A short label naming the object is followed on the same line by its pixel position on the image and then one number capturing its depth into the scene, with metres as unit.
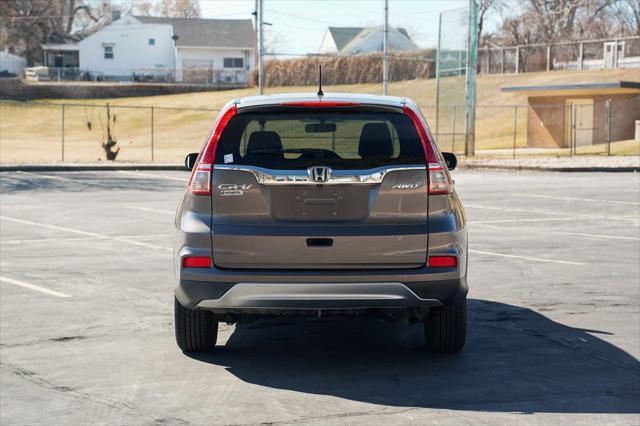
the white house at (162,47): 98.81
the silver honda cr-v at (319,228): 6.64
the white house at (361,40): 99.56
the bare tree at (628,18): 86.50
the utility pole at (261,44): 40.21
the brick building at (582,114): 49.09
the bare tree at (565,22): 85.25
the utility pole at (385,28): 44.59
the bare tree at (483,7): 88.46
